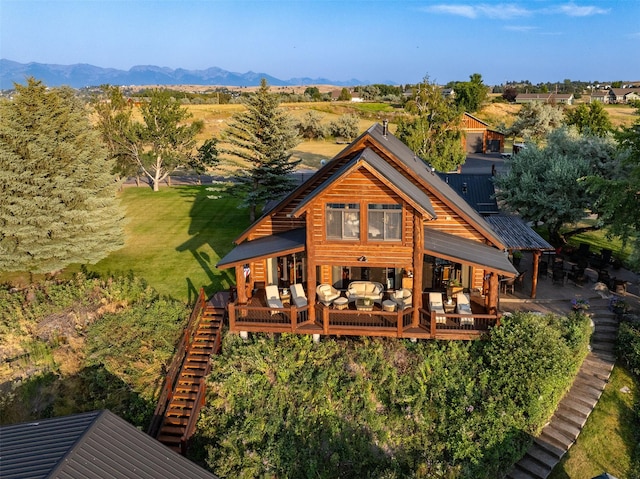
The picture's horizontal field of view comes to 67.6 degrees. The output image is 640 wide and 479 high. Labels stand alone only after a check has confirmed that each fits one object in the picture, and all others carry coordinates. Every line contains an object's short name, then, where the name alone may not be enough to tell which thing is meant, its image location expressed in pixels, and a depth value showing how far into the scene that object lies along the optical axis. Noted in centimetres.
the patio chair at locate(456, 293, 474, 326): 1715
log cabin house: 1611
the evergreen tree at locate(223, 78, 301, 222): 2605
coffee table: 1716
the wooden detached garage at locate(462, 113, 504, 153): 5988
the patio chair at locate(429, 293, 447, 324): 1708
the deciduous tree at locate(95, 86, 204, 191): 3778
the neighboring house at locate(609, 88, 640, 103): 11950
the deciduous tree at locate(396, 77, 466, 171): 3588
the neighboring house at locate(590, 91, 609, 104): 12719
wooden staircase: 1555
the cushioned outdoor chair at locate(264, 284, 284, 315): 1805
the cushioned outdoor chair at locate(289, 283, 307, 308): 1782
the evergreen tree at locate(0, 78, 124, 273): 2031
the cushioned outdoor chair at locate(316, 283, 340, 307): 1770
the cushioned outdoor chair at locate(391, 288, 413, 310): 1716
